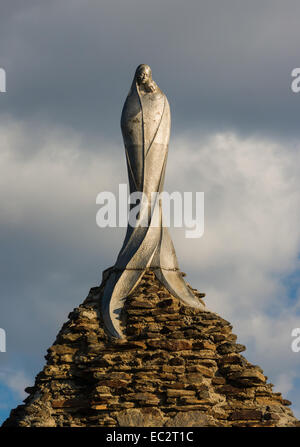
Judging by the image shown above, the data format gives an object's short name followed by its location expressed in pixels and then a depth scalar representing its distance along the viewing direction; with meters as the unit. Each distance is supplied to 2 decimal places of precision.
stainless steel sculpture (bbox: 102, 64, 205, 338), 25.38
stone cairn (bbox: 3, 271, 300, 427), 23.03
